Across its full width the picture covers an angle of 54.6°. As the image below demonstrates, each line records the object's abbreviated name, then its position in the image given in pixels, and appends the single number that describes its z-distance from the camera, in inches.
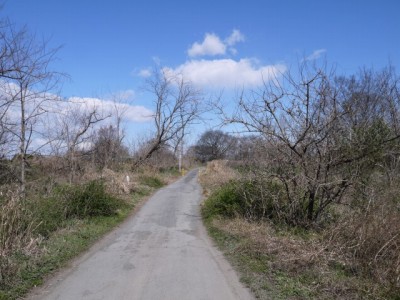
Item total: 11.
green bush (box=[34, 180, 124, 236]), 413.4
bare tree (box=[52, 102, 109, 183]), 806.5
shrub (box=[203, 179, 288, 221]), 463.5
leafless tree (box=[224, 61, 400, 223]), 409.4
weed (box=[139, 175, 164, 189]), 1057.1
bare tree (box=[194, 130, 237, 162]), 3752.5
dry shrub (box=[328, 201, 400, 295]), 258.4
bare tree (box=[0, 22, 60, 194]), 504.7
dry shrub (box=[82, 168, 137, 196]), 718.9
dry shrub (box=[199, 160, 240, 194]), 993.6
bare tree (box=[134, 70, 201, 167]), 1585.9
